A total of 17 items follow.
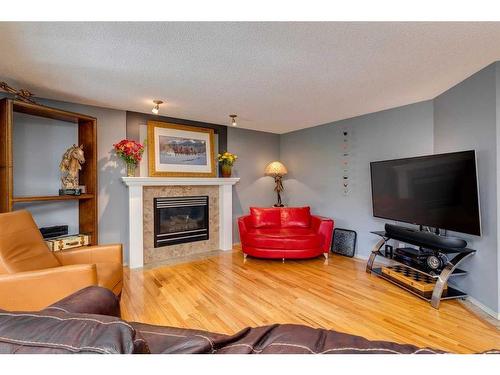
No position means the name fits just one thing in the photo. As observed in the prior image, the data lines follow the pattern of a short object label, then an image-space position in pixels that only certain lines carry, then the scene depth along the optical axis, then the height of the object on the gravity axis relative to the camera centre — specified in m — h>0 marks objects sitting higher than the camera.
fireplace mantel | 3.49 -0.03
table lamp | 4.81 +0.45
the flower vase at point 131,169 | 3.47 +0.42
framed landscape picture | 3.79 +0.77
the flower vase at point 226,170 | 4.36 +0.47
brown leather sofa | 0.52 -0.38
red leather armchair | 3.57 -0.63
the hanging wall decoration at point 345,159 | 4.03 +0.57
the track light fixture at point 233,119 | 3.81 +1.23
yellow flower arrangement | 4.29 +0.67
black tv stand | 2.29 -0.81
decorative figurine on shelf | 2.91 +0.39
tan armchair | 1.56 -0.49
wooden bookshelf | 2.35 +0.46
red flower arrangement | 3.32 +0.66
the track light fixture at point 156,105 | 3.10 +1.21
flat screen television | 2.23 +0.00
